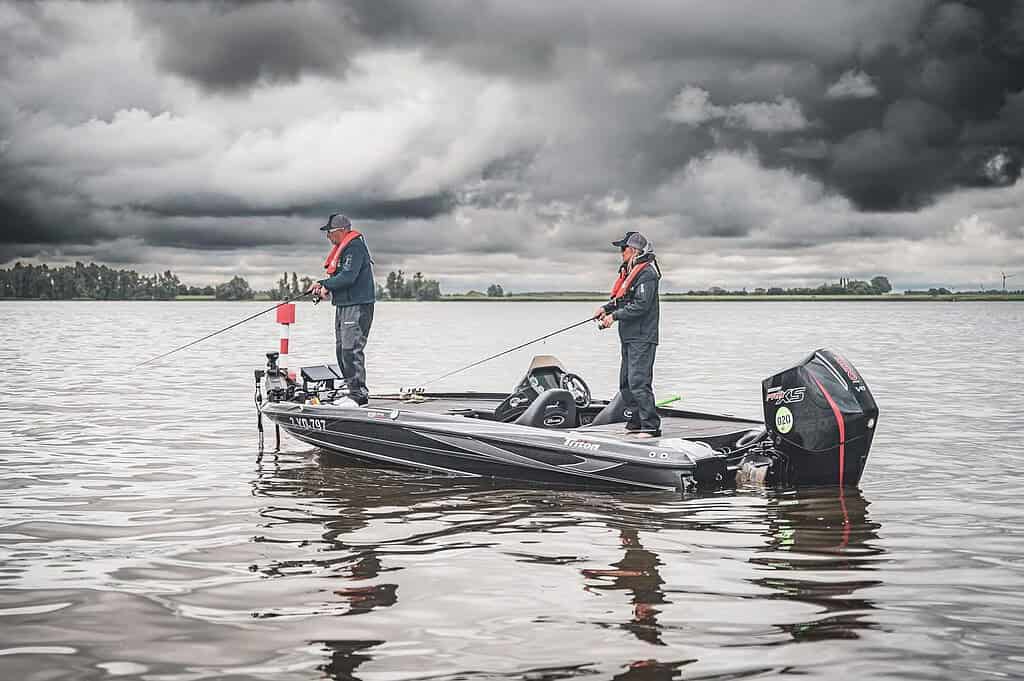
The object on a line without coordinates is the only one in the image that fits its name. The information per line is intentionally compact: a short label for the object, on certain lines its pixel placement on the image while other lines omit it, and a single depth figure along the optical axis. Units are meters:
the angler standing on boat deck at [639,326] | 9.09
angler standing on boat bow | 11.00
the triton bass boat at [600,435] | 8.03
